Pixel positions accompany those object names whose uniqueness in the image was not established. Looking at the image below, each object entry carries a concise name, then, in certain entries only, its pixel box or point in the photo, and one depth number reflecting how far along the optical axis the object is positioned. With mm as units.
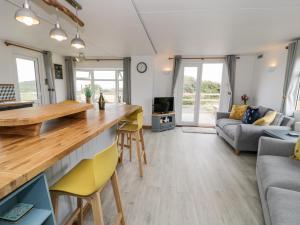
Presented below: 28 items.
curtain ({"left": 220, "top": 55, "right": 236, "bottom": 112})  4820
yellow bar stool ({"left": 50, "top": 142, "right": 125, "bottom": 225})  940
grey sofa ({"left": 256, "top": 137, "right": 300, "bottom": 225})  1136
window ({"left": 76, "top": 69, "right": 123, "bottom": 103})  5773
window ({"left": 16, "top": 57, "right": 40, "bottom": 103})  4164
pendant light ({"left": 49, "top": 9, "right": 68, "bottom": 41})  1700
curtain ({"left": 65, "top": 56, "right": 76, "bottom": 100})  5473
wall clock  4750
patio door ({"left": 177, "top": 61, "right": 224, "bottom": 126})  5172
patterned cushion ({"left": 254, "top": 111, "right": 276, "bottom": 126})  3068
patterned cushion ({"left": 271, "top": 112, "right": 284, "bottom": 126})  3057
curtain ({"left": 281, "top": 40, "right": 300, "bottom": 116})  3172
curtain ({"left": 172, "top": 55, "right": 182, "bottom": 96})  4988
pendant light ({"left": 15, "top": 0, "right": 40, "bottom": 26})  1282
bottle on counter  2340
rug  4746
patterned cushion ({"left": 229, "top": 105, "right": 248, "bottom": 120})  4168
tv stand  4684
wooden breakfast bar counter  651
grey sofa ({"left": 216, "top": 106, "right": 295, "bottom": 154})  2936
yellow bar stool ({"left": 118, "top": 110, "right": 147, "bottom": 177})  2336
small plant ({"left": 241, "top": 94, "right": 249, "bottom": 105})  4830
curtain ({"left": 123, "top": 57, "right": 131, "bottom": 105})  5141
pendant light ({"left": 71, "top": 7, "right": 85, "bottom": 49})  1943
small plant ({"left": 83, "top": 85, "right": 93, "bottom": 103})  2535
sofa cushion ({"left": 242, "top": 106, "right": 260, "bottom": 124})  3581
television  4827
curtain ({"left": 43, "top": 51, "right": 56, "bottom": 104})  4645
